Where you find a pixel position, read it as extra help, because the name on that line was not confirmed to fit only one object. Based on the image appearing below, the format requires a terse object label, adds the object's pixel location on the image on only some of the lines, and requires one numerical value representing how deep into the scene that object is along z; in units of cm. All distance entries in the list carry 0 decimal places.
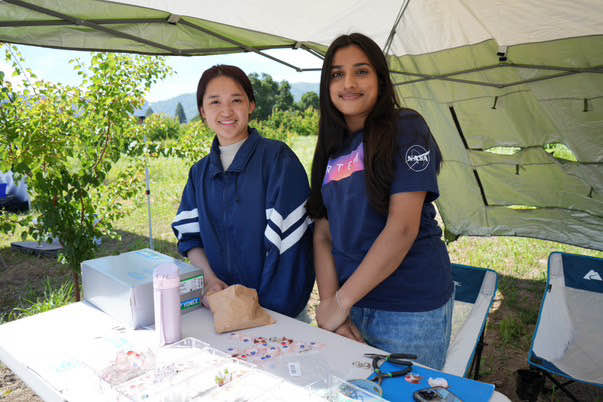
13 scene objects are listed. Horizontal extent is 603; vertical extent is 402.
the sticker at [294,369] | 108
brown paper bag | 133
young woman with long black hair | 137
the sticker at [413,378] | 104
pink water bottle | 122
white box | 136
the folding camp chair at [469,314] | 216
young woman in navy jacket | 162
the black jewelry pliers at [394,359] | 111
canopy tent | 218
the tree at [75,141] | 298
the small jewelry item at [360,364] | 112
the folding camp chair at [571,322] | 254
